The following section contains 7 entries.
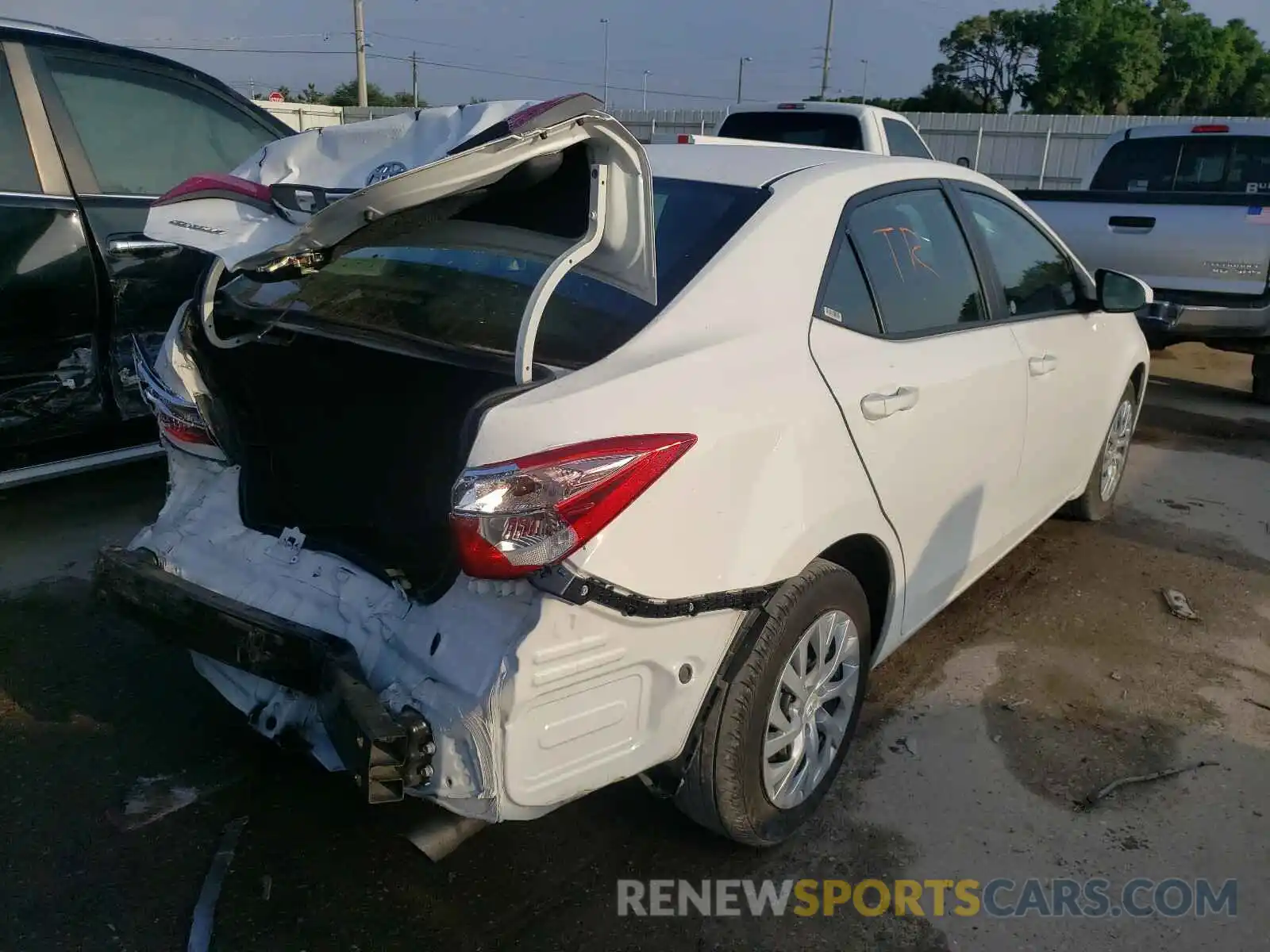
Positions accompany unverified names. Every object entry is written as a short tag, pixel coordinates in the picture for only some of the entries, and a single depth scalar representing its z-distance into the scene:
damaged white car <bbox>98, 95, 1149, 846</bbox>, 2.01
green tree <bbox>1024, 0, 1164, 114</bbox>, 44.96
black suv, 4.05
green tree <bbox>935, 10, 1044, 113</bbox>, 49.41
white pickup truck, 9.29
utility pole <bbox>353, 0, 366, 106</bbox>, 35.50
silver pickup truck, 6.84
